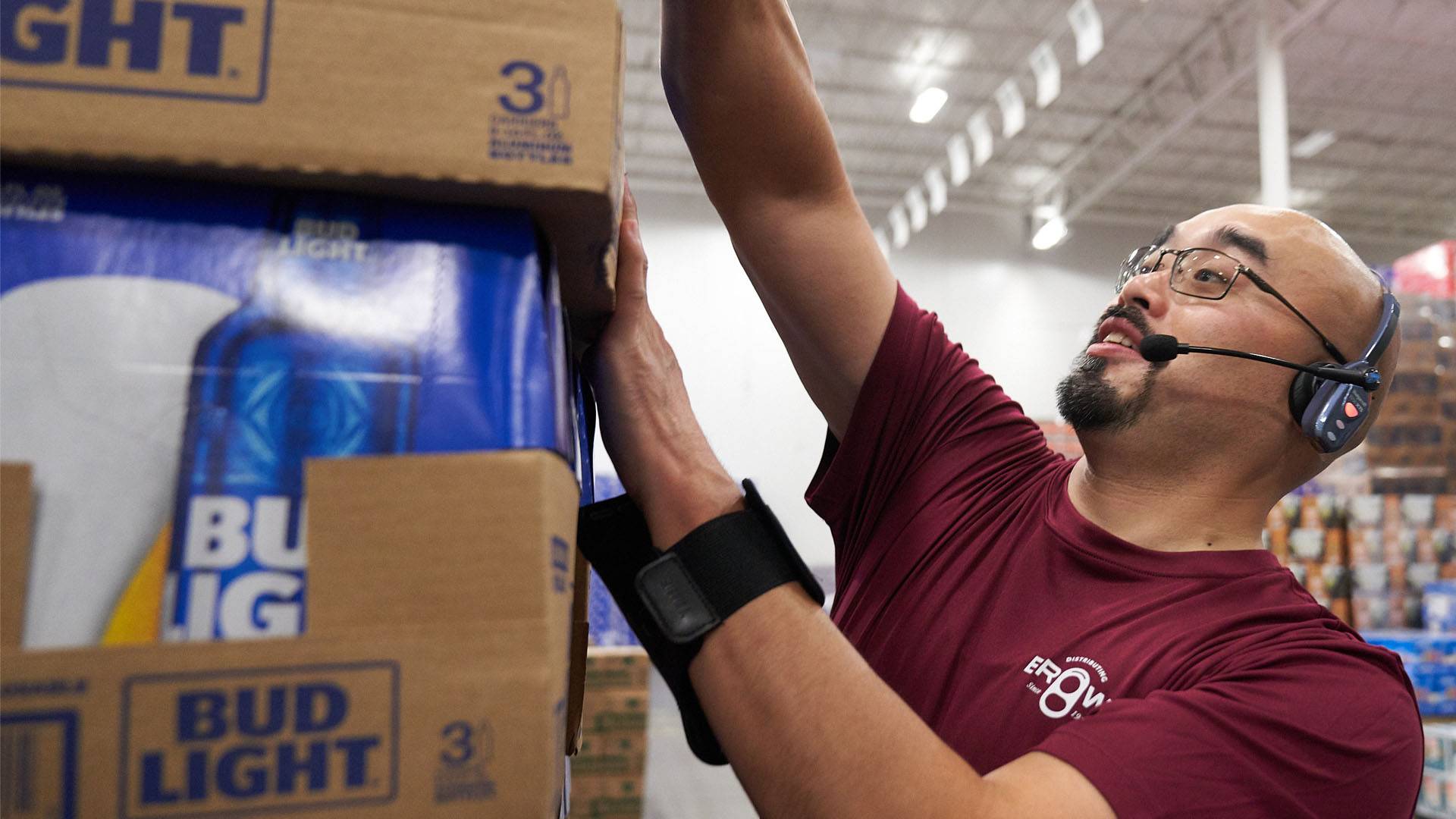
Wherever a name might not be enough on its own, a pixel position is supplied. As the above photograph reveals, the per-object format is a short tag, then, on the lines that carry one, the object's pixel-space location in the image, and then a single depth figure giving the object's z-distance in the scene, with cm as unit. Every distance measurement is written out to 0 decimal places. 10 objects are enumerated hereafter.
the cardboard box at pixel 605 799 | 486
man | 85
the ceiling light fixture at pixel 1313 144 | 880
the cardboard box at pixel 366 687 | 54
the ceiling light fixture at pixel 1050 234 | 984
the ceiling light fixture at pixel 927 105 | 791
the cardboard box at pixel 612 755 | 489
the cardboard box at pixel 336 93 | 60
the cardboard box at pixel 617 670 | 508
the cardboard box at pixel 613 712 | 494
